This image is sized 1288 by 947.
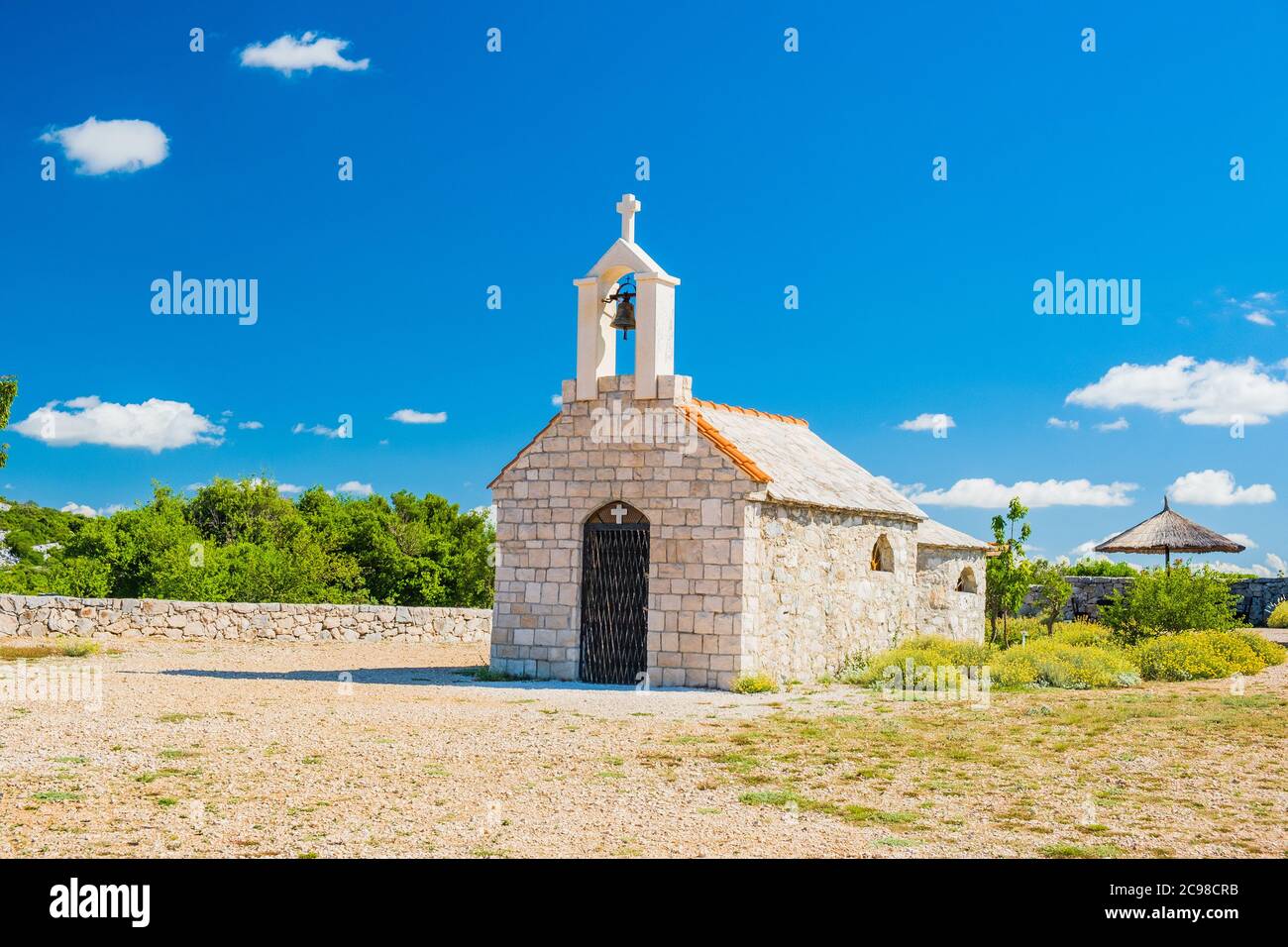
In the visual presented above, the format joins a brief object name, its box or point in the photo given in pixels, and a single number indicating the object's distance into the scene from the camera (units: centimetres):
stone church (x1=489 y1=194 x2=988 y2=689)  1508
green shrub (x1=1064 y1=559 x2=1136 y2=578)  3872
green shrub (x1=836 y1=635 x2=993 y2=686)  1631
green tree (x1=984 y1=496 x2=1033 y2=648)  2236
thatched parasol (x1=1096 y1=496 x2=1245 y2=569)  2759
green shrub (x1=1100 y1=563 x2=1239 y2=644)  1953
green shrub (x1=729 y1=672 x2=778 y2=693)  1466
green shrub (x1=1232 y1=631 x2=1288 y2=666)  1792
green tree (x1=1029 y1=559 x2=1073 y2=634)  2500
